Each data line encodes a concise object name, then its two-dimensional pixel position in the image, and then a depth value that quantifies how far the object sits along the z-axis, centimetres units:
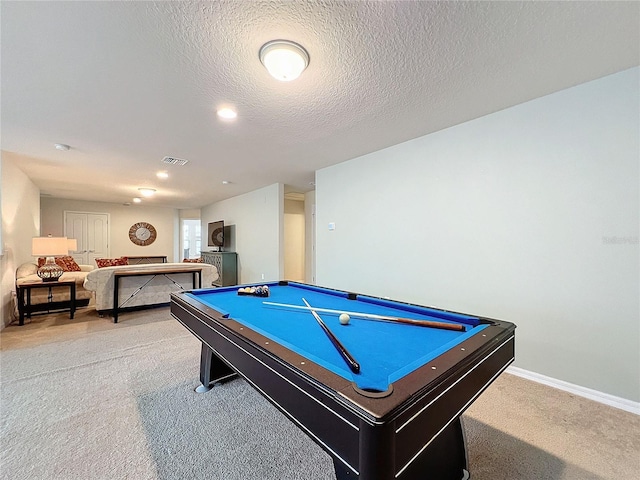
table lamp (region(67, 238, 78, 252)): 449
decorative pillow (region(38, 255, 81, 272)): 521
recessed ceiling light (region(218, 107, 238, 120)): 239
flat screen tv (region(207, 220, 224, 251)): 701
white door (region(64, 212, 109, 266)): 731
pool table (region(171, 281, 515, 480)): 69
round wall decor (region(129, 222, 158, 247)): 830
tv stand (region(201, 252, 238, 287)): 659
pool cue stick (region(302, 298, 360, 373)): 92
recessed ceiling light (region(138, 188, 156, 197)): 586
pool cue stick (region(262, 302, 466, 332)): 136
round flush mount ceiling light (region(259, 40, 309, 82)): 160
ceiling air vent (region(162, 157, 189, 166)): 383
